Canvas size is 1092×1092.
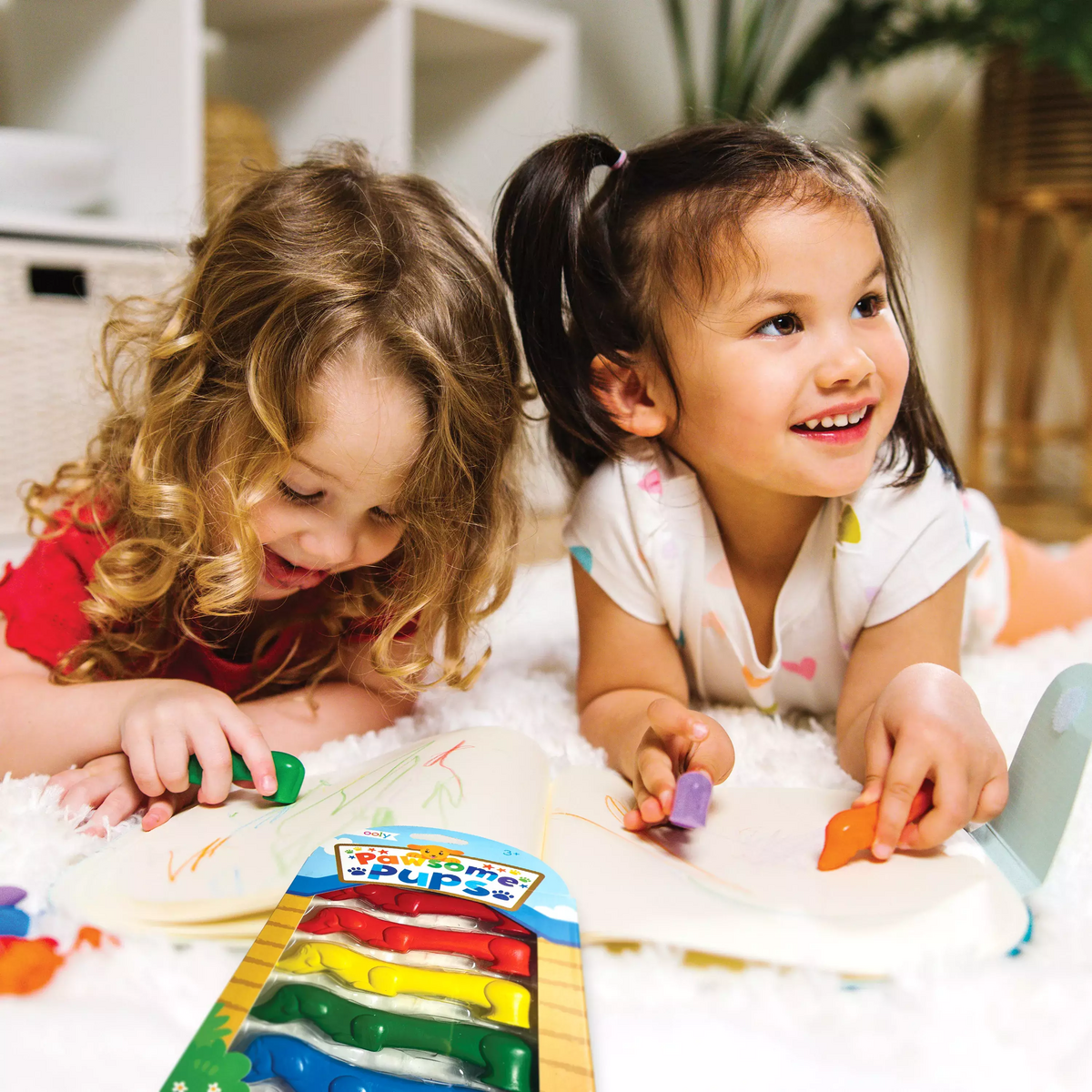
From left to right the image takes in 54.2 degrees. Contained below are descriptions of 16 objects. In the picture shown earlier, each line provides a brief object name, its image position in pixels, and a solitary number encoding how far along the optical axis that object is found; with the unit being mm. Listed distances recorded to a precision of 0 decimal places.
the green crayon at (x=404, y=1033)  368
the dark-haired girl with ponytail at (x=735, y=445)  644
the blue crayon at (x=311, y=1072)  357
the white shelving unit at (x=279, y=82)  1327
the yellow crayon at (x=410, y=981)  398
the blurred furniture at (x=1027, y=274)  2062
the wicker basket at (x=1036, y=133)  2033
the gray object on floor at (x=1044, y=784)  487
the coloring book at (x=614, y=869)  446
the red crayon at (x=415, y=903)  449
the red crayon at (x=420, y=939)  424
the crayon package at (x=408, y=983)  363
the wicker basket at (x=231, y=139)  1432
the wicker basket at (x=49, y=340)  1223
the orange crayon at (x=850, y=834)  507
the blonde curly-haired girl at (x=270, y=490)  618
